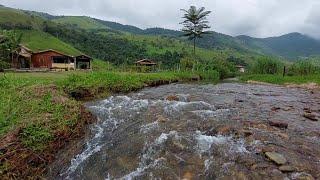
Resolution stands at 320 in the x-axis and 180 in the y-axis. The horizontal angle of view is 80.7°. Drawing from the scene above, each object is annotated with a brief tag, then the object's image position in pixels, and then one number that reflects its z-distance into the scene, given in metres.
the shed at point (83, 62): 40.97
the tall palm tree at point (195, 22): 40.31
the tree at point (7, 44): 29.72
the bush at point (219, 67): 37.50
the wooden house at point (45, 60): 37.19
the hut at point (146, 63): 49.74
